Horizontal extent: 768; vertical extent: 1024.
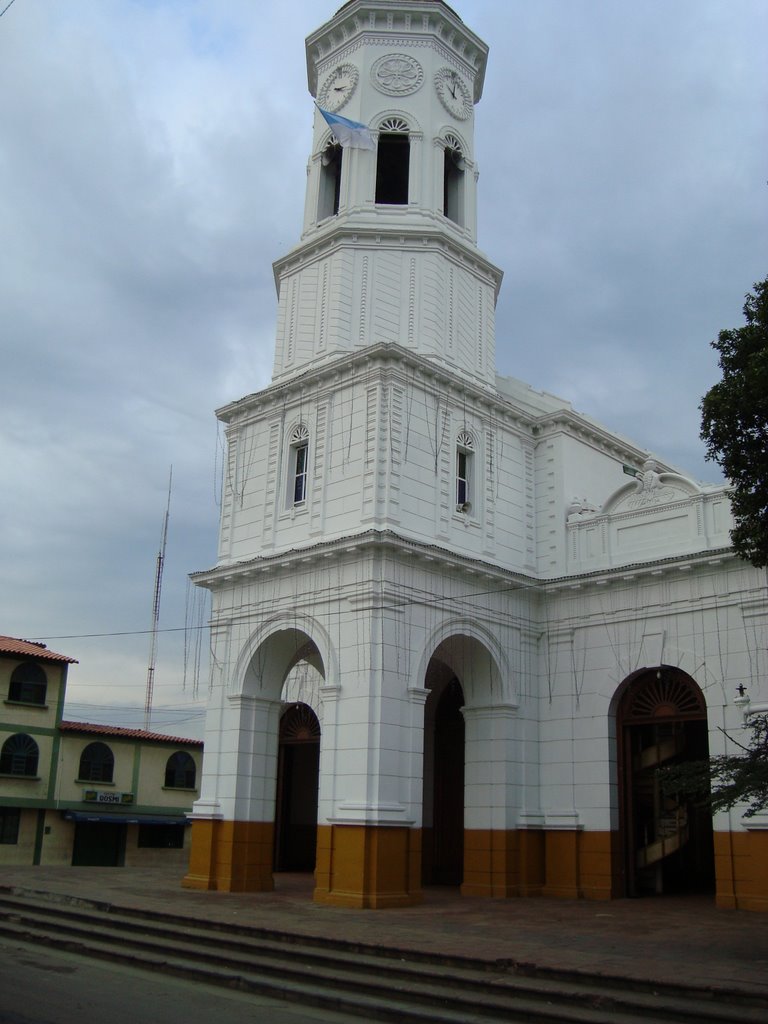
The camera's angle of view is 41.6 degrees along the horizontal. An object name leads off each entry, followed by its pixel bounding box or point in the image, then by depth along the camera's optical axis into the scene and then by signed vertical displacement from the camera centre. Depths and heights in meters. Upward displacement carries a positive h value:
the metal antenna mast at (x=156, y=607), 43.22 +7.78
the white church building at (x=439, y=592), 20.16 +4.50
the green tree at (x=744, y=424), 13.79 +5.20
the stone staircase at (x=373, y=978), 10.61 -2.04
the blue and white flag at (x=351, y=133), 25.41 +16.33
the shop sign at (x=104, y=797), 33.41 -0.09
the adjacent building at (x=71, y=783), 31.78 +0.33
